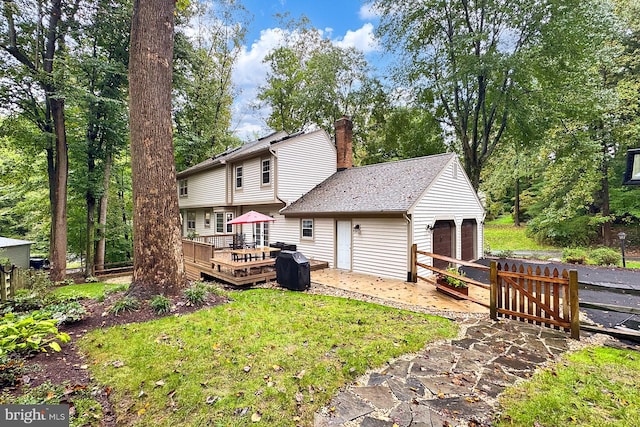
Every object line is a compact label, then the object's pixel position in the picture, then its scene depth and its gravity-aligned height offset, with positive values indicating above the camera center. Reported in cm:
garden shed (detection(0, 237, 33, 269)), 1390 -154
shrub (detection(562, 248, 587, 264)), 1220 -182
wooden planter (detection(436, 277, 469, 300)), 726 -192
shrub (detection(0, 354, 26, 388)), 299 -171
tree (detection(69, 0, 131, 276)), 1160 +513
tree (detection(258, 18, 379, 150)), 2070 +1078
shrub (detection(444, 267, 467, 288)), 733 -175
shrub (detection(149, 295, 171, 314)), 538 -166
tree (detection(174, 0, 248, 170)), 1794 +992
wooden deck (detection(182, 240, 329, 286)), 920 -181
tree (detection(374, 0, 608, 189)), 1226 +829
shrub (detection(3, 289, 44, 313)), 509 -154
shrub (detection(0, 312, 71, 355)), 260 -113
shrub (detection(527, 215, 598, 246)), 1803 -88
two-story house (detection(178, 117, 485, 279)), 981 +76
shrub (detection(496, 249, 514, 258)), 1496 -206
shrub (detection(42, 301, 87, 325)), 474 -162
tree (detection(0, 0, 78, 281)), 1035 +553
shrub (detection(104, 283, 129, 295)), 631 -163
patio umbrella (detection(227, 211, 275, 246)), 1078 +2
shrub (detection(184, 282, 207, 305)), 588 -162
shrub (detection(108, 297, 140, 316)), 520 -164
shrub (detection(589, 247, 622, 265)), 1177 -181
